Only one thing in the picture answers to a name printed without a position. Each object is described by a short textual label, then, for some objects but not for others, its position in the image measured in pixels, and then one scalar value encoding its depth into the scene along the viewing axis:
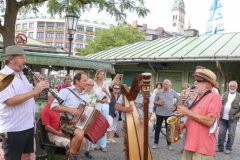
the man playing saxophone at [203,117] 2.82
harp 3.24
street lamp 7.74
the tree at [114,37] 30.83
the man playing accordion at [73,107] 3.56
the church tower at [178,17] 116.10
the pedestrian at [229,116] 6.16
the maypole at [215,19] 16.43
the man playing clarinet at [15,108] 2.66
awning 7.94
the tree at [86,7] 6.10
